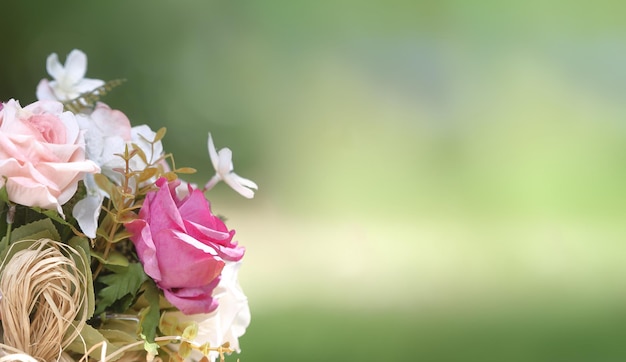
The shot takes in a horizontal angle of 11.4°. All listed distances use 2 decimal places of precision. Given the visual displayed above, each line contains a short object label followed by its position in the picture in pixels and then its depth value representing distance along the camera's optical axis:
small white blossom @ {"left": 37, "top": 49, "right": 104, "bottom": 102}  1.85
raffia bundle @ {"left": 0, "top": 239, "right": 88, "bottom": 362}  1.67
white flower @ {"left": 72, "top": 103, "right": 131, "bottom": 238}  1.71
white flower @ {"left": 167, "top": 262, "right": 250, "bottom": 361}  1.78
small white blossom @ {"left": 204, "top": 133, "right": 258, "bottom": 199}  1.77
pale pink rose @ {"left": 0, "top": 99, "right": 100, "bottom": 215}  1.69
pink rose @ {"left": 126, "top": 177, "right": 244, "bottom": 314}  1.71
